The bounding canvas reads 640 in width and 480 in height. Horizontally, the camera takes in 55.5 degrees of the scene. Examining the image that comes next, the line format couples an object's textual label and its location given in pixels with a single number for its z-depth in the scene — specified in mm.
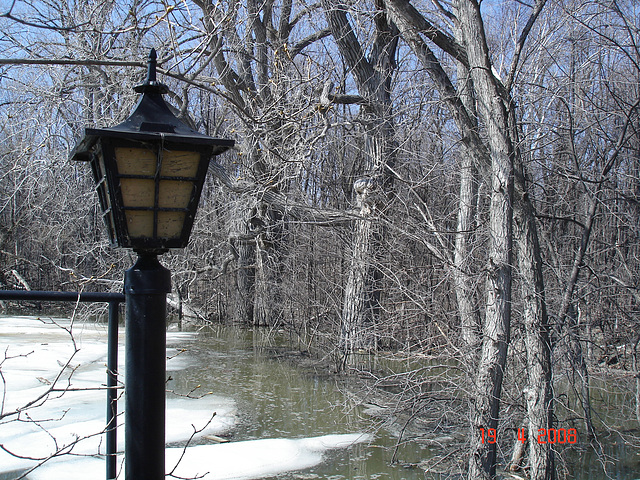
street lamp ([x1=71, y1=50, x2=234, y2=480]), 1997
